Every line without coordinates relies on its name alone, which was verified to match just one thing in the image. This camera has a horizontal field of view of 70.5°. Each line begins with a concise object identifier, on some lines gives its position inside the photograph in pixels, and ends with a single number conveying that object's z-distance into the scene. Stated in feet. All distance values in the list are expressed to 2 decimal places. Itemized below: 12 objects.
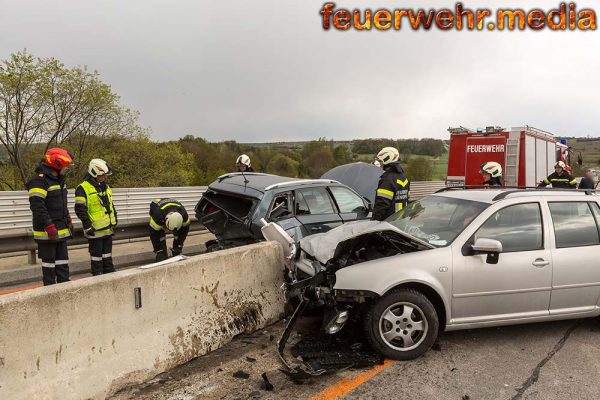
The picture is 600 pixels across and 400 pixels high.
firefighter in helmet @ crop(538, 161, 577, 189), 33.32
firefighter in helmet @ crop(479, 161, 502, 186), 26.22
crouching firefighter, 20.06
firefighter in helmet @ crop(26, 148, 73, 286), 17.04
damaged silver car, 11.57
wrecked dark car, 18.01
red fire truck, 43.91
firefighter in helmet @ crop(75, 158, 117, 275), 18.95
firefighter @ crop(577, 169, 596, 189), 40.63
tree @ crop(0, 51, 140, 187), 65.82
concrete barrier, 8.40
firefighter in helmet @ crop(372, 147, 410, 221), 19.62
